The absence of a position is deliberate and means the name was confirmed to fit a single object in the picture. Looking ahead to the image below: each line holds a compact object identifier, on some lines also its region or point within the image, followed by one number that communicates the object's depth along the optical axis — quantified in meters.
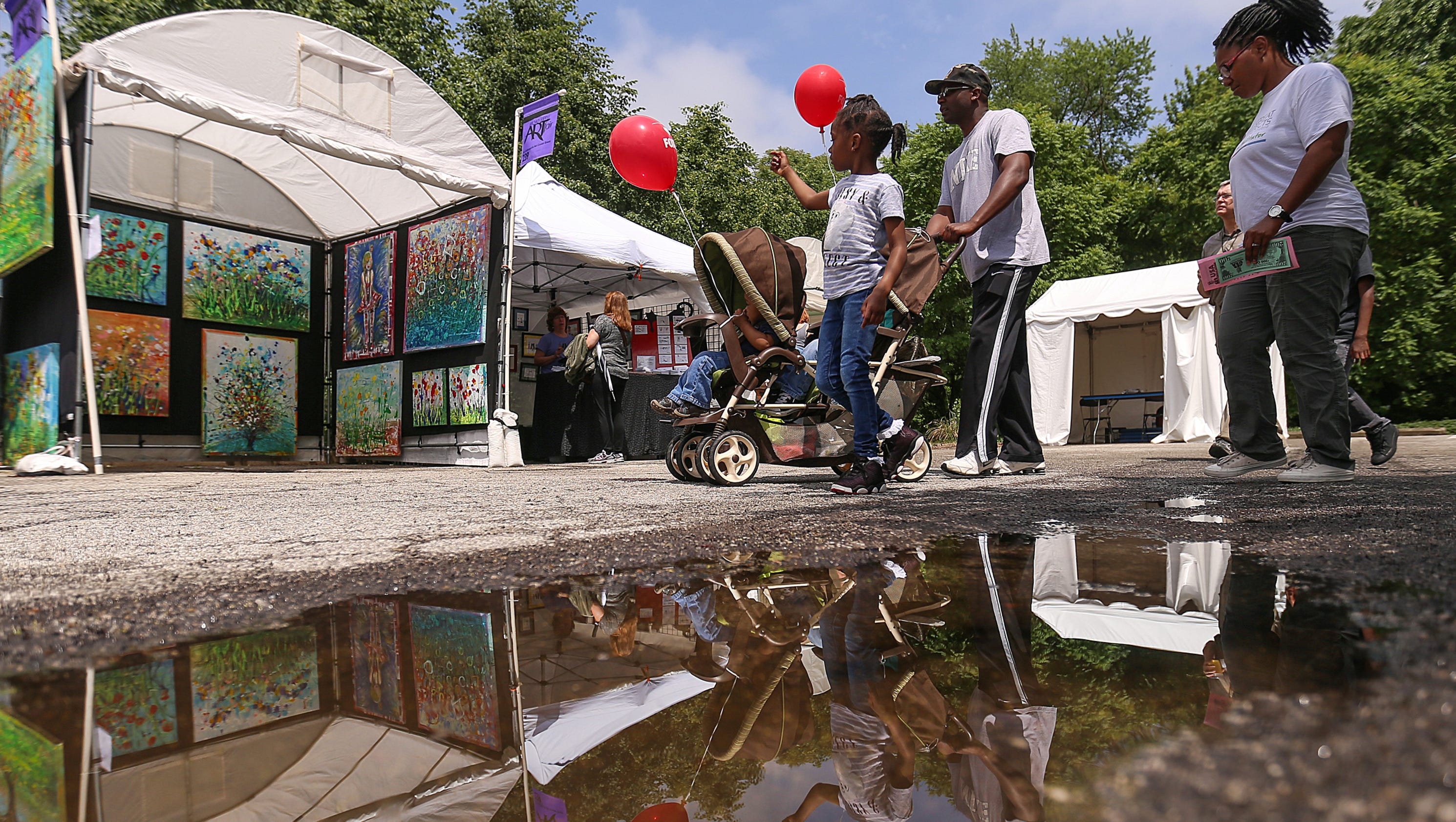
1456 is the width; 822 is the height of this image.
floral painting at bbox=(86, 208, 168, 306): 8.99
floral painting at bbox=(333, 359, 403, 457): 9.58
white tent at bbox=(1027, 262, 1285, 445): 12.82
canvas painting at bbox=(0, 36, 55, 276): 6.03
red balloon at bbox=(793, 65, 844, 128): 6.27
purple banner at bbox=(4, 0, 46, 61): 6.17
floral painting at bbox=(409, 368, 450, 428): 8.79
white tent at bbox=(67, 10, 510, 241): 6.54
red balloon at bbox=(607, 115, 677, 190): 6.68
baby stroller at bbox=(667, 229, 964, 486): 4.47
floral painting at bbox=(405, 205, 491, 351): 8.52
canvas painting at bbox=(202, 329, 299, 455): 9.87
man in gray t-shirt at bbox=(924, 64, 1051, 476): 4.27
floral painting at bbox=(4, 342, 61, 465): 6.26
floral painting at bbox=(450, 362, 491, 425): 8.27
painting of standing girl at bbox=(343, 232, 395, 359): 9.78
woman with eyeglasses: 3.20
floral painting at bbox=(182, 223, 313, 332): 9.82
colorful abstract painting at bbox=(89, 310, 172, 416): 8.92
